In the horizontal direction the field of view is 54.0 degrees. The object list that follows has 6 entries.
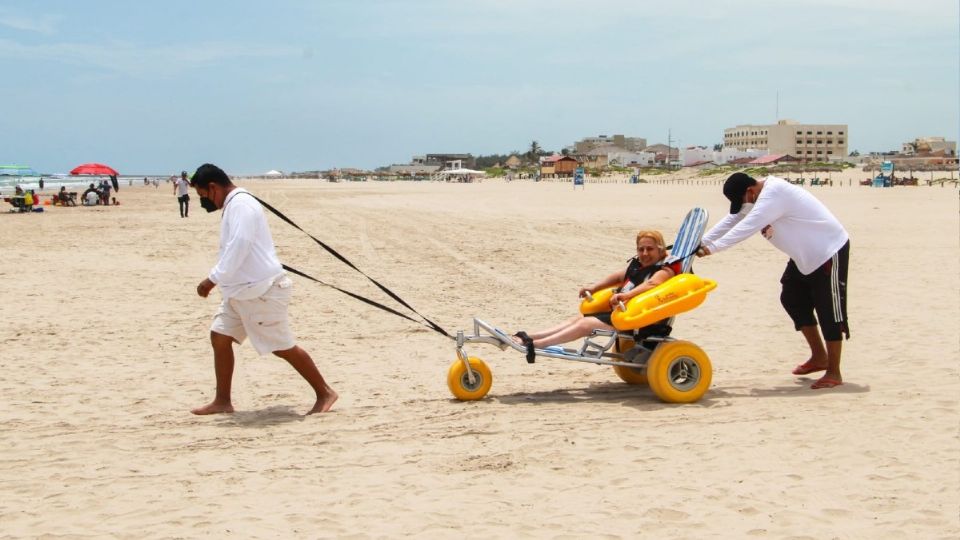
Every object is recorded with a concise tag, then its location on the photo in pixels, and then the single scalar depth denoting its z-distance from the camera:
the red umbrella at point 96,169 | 52.54
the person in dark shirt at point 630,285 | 6.49
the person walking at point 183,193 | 28.14
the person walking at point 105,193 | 38.91
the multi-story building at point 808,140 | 156.12
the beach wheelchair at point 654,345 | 6.30
